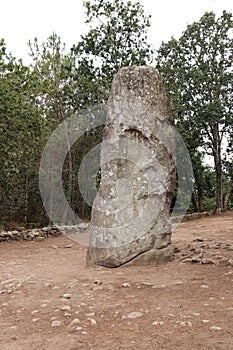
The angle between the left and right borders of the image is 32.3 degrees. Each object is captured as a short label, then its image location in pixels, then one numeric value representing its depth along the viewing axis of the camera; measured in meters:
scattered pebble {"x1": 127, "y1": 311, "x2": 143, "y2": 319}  4.70
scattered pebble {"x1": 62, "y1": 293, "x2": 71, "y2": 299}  5.62
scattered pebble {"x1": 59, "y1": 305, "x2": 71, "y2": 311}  5.05
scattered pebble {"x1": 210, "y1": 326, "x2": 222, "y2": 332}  4.11
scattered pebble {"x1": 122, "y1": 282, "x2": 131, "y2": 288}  6.07
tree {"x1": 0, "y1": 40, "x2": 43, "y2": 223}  12.55
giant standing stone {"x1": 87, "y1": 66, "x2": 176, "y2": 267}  7.63
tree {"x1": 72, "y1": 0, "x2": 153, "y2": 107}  17.88
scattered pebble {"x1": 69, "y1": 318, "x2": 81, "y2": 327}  4.47
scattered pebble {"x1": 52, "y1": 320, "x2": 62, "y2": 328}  4.50
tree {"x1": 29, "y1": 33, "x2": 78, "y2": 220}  16.38
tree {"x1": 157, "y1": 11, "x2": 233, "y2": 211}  21.62
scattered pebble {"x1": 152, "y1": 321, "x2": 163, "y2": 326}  4.39
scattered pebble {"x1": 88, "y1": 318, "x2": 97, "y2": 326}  4.52
